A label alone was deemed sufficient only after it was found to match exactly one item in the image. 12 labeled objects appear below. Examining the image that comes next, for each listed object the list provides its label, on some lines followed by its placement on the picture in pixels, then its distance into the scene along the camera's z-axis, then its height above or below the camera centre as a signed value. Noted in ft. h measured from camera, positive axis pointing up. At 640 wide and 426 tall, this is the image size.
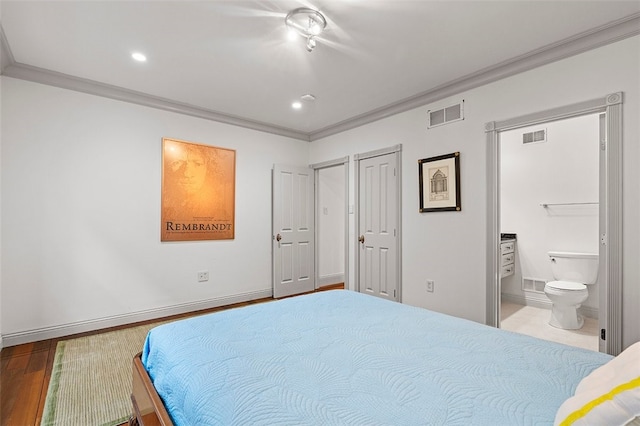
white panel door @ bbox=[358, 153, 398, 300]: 12.78 -0.63
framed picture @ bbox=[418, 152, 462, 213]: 10.68 +1.02
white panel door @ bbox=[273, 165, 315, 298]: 15.24 -0.99
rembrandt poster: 12.23 +0.85
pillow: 2.00 -1.31
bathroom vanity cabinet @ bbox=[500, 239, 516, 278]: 13.67 -2.03
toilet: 10.76 -2.67
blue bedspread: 2.95 -1.90
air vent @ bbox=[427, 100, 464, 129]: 10.64 +3.42
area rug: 6.08 -3.96
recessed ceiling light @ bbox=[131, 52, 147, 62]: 8.71 +4.43
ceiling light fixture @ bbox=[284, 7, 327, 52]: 7.02 +4.48
